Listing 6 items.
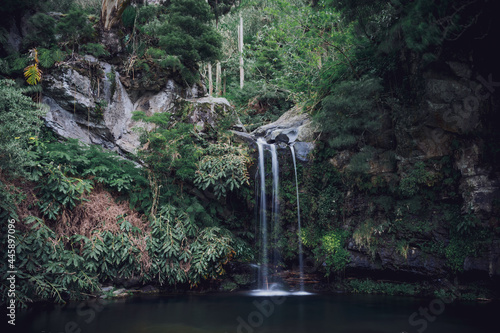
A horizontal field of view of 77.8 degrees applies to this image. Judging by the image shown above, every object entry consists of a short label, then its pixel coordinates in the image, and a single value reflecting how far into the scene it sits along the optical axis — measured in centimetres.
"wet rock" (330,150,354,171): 1008
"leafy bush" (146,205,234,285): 800
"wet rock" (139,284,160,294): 811
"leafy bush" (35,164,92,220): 728
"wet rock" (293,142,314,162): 1071
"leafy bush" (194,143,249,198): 903
